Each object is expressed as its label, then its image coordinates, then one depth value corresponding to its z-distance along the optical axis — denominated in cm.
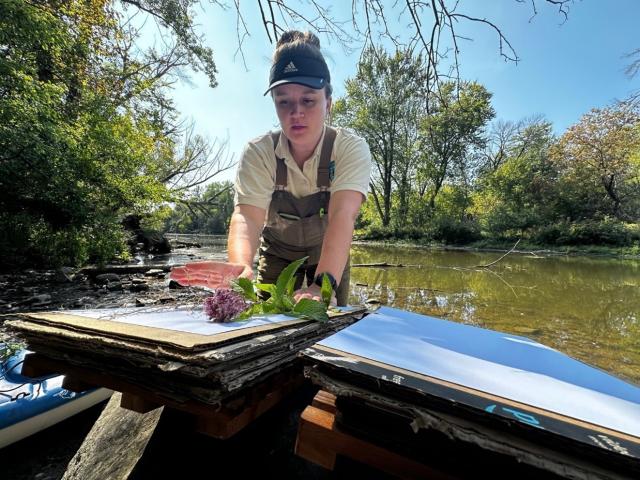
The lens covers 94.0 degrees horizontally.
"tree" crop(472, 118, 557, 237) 2436
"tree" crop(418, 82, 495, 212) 2572
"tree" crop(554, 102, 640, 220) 2159
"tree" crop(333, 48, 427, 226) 2648
